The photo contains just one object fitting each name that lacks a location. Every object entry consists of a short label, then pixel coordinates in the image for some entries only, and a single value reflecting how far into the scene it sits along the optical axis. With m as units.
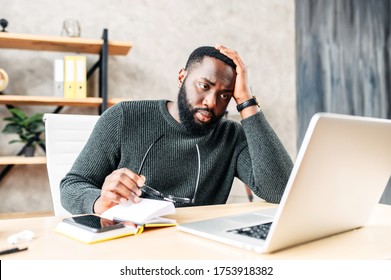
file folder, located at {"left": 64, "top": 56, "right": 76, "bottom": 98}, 2.64
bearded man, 1.22
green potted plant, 2.58
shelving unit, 2.50
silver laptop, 0.60
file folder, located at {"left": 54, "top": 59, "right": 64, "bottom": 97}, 2.63
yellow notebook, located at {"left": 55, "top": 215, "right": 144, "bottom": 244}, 0.72
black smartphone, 0.73
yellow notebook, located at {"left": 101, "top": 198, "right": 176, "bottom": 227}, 0.80
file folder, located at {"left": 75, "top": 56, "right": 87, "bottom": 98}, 2.65
